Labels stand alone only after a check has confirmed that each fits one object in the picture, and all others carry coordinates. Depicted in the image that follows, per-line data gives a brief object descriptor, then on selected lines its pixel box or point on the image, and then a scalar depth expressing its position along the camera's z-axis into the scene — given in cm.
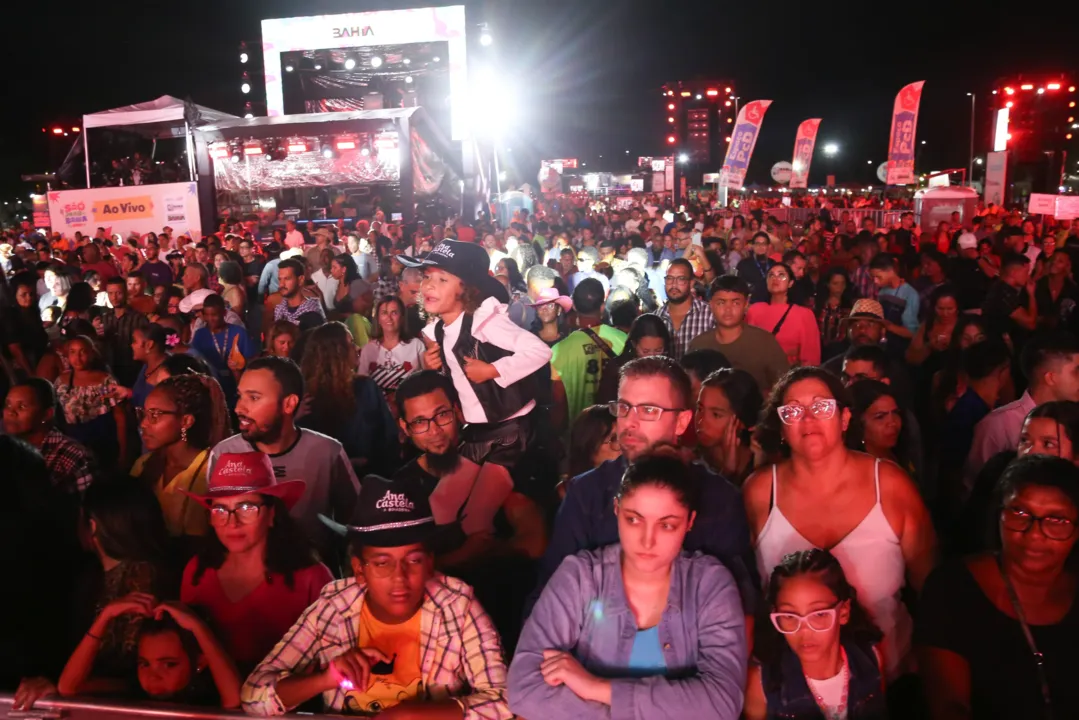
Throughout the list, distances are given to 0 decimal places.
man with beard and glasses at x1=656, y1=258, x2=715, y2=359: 674
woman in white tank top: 286
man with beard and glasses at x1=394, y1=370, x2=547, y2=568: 352
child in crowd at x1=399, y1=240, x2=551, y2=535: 421
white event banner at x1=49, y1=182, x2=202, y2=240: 1695
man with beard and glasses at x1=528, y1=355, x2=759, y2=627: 264
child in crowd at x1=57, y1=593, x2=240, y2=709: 272
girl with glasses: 243
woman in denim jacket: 230
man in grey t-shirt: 389
